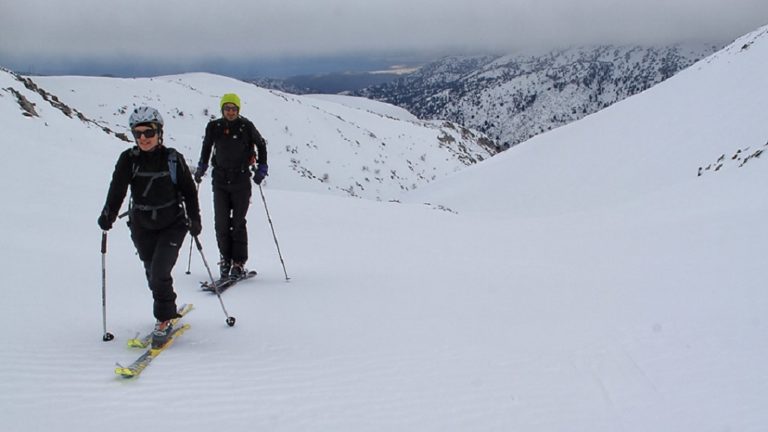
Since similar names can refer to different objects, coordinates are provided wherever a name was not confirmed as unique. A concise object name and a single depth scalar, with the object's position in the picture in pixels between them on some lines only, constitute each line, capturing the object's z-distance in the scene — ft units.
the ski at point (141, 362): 15.47
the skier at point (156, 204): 17.11
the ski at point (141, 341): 17.92
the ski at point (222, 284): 26.03
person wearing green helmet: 25.66
